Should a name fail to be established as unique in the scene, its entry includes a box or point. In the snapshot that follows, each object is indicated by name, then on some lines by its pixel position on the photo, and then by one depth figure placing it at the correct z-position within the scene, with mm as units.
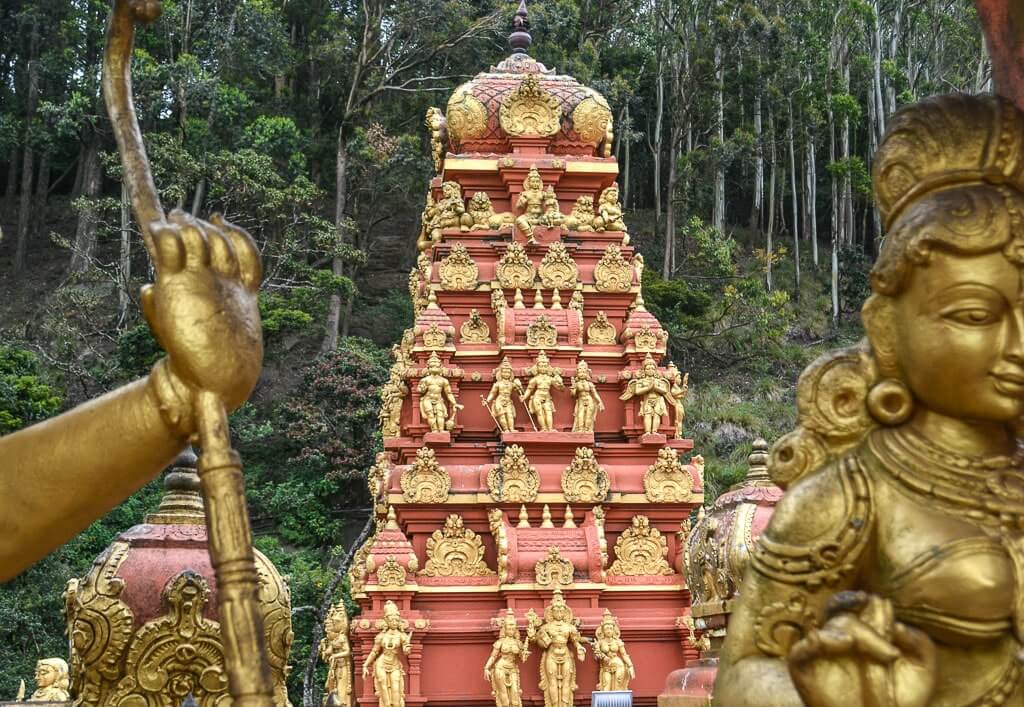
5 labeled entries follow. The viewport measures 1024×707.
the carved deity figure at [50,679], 9242
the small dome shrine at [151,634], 4211
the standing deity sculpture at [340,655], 13484
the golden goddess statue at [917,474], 2299
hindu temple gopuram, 13289
